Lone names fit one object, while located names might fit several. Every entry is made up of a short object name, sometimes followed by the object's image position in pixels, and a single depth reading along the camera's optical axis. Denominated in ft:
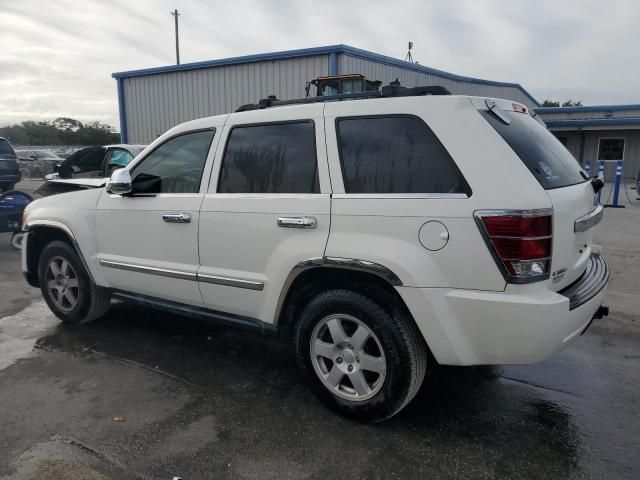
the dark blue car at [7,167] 33.24
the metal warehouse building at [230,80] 50.34
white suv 8.32
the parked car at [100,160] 31.78
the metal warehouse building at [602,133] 77.77
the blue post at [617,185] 45.02
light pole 123.24
